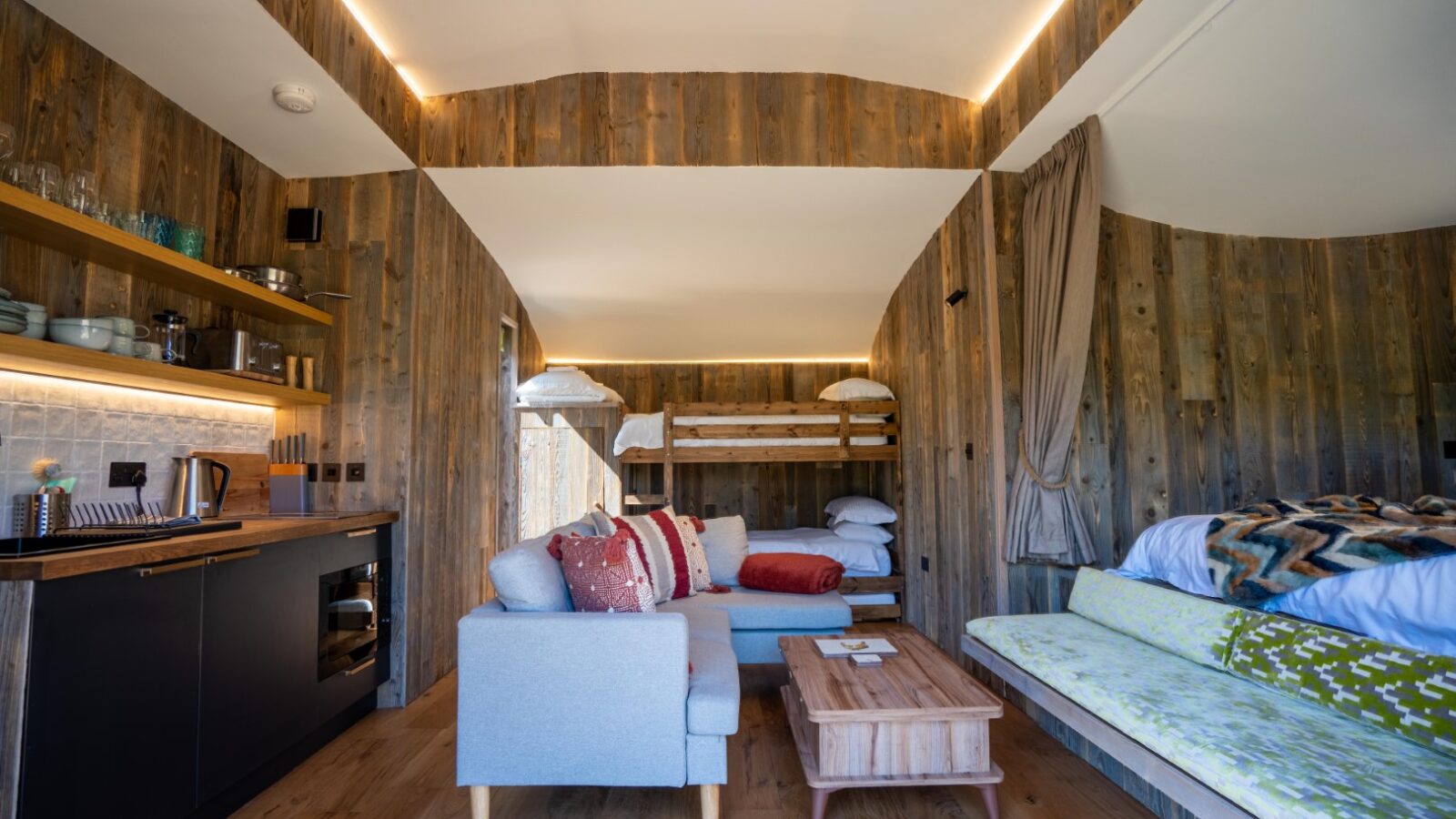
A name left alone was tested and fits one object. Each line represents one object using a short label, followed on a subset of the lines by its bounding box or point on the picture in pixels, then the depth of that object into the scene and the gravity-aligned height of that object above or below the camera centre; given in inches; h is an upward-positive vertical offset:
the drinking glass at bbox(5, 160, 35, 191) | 71.7 +29.5
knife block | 114.5 -5.6
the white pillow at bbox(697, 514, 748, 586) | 144.7 -20.8
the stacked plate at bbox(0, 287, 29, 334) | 70.9 +14.8
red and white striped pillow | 119.8 -18.8
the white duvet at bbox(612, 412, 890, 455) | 184.2 +5.5
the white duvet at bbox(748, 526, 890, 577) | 175.5 -26.3
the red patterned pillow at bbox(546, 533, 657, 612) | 85.1 -15.7
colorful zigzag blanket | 68.1 -10.8
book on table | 98.8 -29.2
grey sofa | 76.1 -28.5
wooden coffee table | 77.5 -33.3
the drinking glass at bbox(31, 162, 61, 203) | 74.4 +29.9
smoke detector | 99.4 +51.9
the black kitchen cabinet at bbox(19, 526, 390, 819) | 60.7 -24.0
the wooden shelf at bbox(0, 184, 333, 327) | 71.4 +24.8
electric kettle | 97.8 -4.7
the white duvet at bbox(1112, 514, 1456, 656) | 62.4 -16.0
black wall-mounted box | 123.6 +41.0
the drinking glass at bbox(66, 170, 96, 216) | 77.7 +29.9
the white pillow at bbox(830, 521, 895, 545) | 179.5 -22.5
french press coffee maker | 94.0 +16.8
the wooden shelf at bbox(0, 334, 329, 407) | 73.5 +10.5
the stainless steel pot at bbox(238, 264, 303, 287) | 109.0 +28.7
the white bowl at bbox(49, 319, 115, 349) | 77.7 +14.1
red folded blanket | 133.9 -24.7
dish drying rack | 83.9 -7.9
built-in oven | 102.3 -25.8
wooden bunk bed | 182.9 +3.9
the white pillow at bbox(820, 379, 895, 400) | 189.8 +15.2
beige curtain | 108.7 +16.1
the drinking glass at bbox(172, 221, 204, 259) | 92.7 +29.1
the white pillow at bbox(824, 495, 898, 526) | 181.5 -17.2
